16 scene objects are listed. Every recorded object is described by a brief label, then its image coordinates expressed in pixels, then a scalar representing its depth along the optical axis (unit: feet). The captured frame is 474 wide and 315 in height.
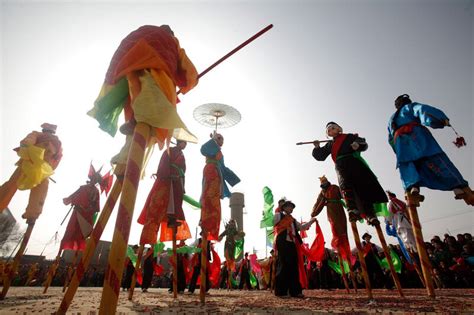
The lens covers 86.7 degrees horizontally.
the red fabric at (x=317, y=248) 24.72
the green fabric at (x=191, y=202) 23.62
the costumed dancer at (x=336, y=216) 25.14
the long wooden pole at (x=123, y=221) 4.76
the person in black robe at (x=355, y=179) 13.23
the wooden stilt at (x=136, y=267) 14.45
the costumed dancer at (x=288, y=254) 18.26
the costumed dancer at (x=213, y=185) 14.11
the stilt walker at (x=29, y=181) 14.16
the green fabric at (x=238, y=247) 48.32
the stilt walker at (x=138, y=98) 5.32
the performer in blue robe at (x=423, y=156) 12.67
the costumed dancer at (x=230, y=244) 46.83
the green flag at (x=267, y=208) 42.06
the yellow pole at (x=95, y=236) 6.30
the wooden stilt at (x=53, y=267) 22.54
